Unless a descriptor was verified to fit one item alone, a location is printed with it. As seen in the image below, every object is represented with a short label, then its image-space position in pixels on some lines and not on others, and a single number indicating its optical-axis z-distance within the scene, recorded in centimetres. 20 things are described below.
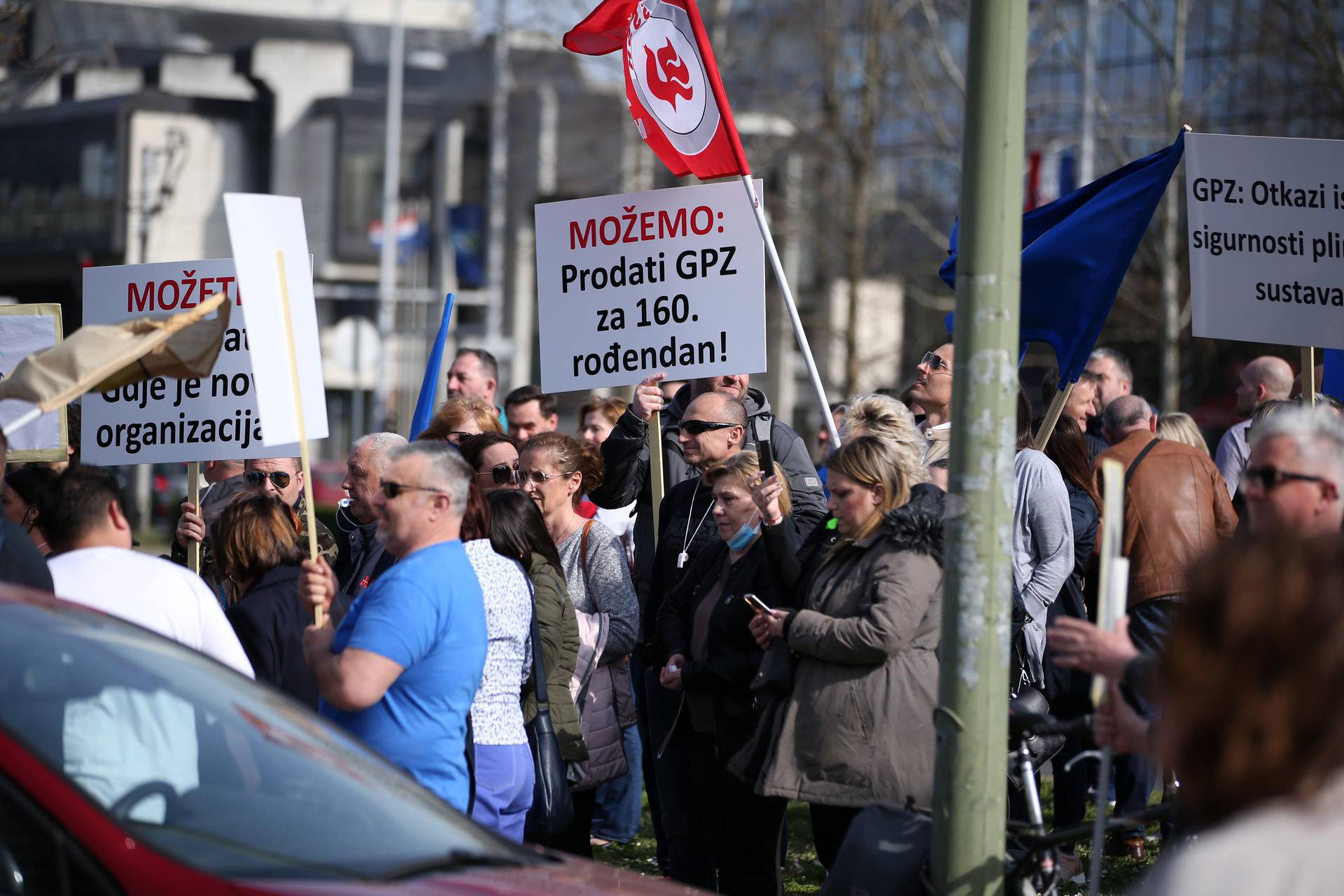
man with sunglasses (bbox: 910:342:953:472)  1393
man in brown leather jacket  1357
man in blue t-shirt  890
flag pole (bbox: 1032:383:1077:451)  1339
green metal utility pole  866
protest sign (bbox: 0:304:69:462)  1465
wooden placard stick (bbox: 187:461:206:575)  1360
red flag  1422
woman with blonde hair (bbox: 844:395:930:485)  1093
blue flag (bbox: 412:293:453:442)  1667
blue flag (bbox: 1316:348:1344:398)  1609
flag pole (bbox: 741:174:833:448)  1170
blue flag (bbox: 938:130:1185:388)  1453
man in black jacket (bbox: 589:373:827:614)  1349
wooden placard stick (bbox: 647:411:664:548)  1346
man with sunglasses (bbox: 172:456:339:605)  1380
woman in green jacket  1191
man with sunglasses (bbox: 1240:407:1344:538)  762
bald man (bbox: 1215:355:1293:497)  1675
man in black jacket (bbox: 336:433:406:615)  1332
